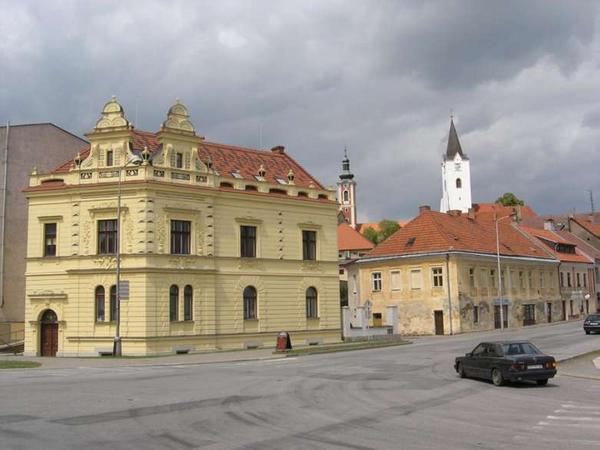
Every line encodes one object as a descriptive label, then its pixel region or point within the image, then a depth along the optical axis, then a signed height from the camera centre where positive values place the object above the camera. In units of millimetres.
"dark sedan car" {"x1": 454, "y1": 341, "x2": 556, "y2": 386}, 19844 -1844
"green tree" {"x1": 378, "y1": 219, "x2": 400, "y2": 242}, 108325 +12104
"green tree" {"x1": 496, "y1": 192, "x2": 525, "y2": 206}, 124294 +18456
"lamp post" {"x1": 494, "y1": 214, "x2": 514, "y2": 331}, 56569 +990
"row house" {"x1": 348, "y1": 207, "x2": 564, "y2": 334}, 55844 +2042
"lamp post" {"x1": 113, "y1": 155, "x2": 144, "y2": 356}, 35688 +1951
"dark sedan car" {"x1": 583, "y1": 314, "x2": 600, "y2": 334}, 45750 -1618
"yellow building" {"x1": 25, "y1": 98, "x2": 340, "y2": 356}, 38062 +3274
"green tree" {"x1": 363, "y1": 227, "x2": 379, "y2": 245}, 113094 +11703
